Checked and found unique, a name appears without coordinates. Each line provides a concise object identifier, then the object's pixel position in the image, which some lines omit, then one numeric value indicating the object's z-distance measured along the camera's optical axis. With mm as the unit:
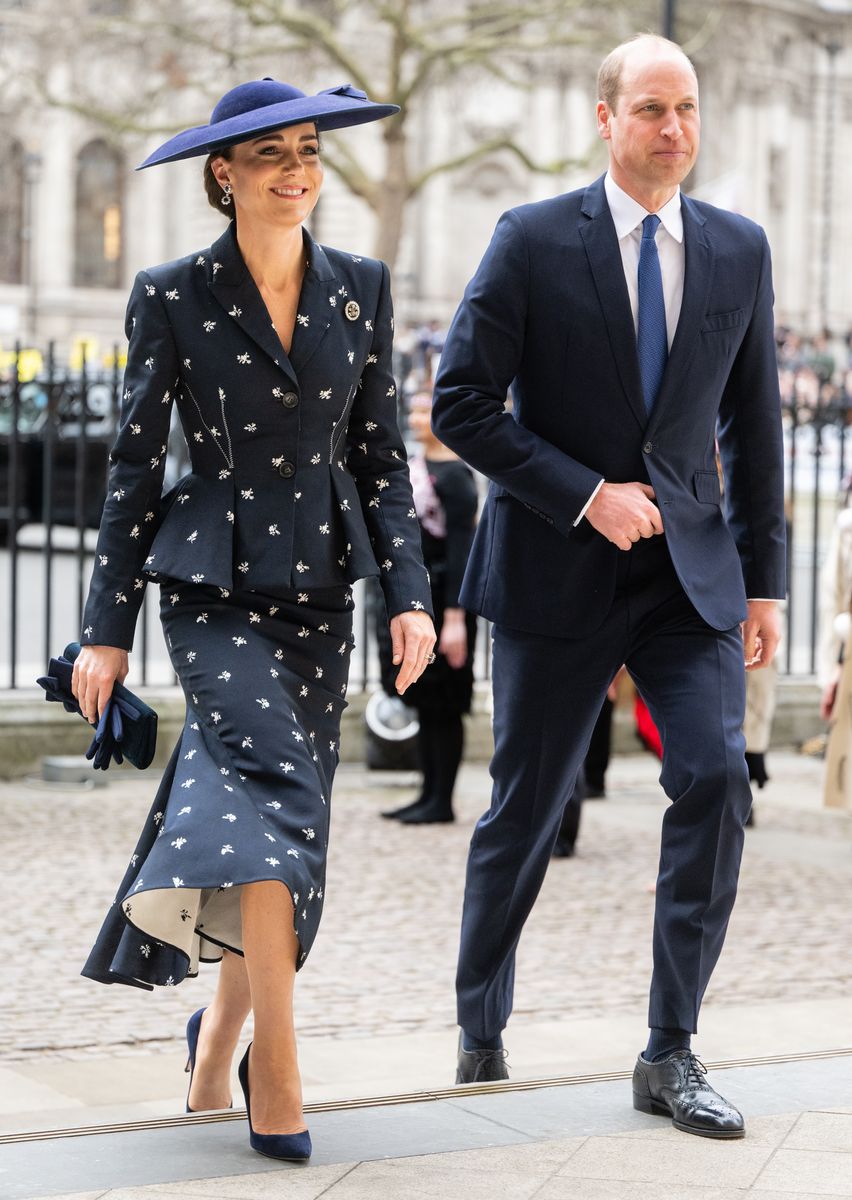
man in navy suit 7547
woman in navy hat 6797
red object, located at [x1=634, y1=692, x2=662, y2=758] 15961
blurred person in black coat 16219
